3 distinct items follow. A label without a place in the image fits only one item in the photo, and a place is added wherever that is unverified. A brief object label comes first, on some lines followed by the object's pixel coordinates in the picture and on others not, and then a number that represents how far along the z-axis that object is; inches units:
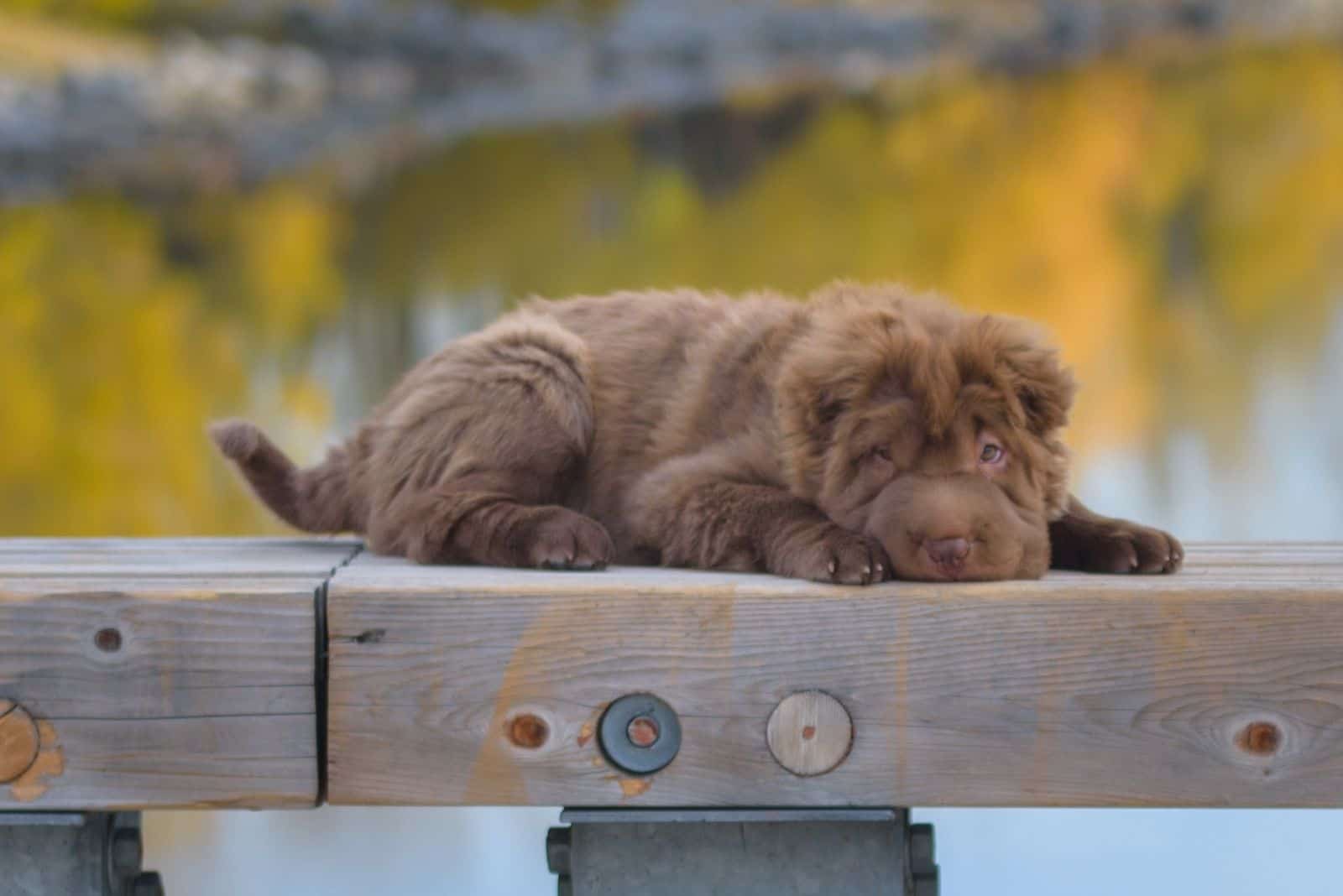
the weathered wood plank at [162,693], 208.4
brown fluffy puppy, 242.8
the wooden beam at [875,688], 210.5
